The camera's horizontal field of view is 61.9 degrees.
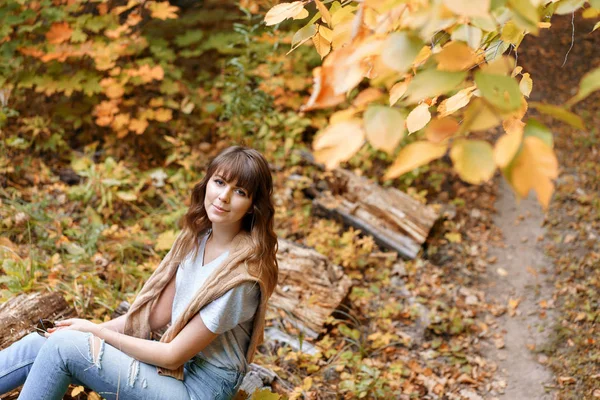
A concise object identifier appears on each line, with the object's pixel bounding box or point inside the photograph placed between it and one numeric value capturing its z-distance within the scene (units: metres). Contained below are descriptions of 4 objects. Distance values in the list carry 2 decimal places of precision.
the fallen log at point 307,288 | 3.12
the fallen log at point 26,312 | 2.36
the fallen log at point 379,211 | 4.02
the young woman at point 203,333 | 1.93
